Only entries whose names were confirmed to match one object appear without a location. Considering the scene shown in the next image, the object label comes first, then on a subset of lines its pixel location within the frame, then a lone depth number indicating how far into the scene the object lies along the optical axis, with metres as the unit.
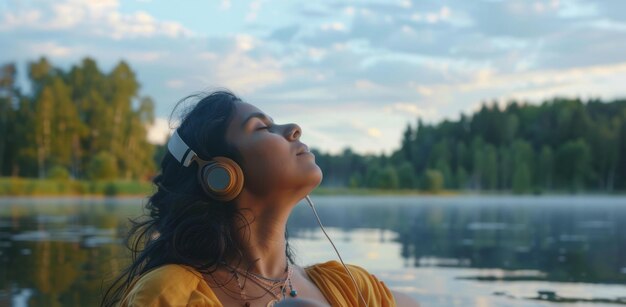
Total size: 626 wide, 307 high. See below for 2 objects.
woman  2.32
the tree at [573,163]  86.44
